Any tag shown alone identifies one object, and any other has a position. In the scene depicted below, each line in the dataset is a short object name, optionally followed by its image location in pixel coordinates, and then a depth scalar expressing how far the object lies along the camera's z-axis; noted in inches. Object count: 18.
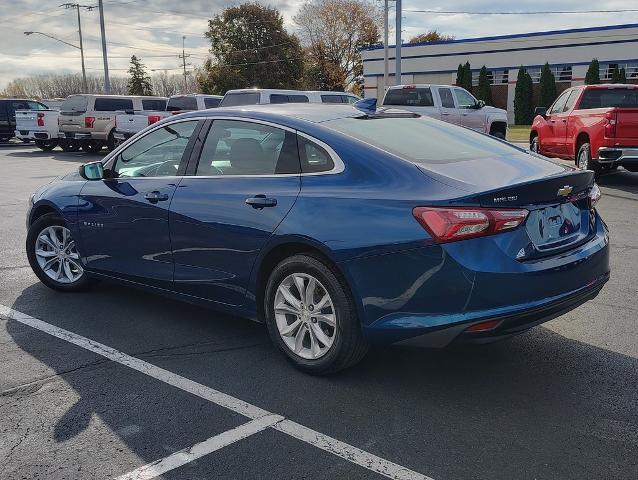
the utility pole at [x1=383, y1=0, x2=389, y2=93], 1251.1
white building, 1669.5
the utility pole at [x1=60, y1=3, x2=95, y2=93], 1982.0
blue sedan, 136.6
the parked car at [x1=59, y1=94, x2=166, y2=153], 880.3
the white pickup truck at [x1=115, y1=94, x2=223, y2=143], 850.1
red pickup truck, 456.1
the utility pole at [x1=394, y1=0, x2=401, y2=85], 1082.7
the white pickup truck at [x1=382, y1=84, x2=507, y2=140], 775.1
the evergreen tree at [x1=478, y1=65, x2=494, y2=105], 1763.0
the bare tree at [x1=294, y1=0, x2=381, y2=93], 2427.4
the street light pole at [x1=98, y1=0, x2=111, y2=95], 1512.1
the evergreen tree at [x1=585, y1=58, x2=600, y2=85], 1590.8
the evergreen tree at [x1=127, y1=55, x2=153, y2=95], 3282.5
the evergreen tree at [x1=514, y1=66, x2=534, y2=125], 1689.2
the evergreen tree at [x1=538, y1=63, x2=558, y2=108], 1652.3
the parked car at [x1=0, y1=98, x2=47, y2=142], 1126.4
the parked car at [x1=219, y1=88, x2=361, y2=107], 692.1
